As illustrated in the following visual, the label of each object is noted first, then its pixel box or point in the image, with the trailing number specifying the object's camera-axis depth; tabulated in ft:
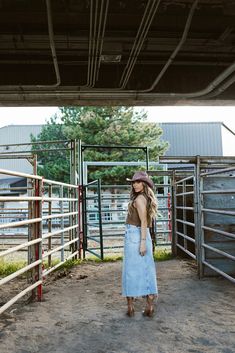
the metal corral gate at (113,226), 29.40
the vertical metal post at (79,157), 30.07
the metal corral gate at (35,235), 14.42
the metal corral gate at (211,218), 20.20
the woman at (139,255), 14.25
